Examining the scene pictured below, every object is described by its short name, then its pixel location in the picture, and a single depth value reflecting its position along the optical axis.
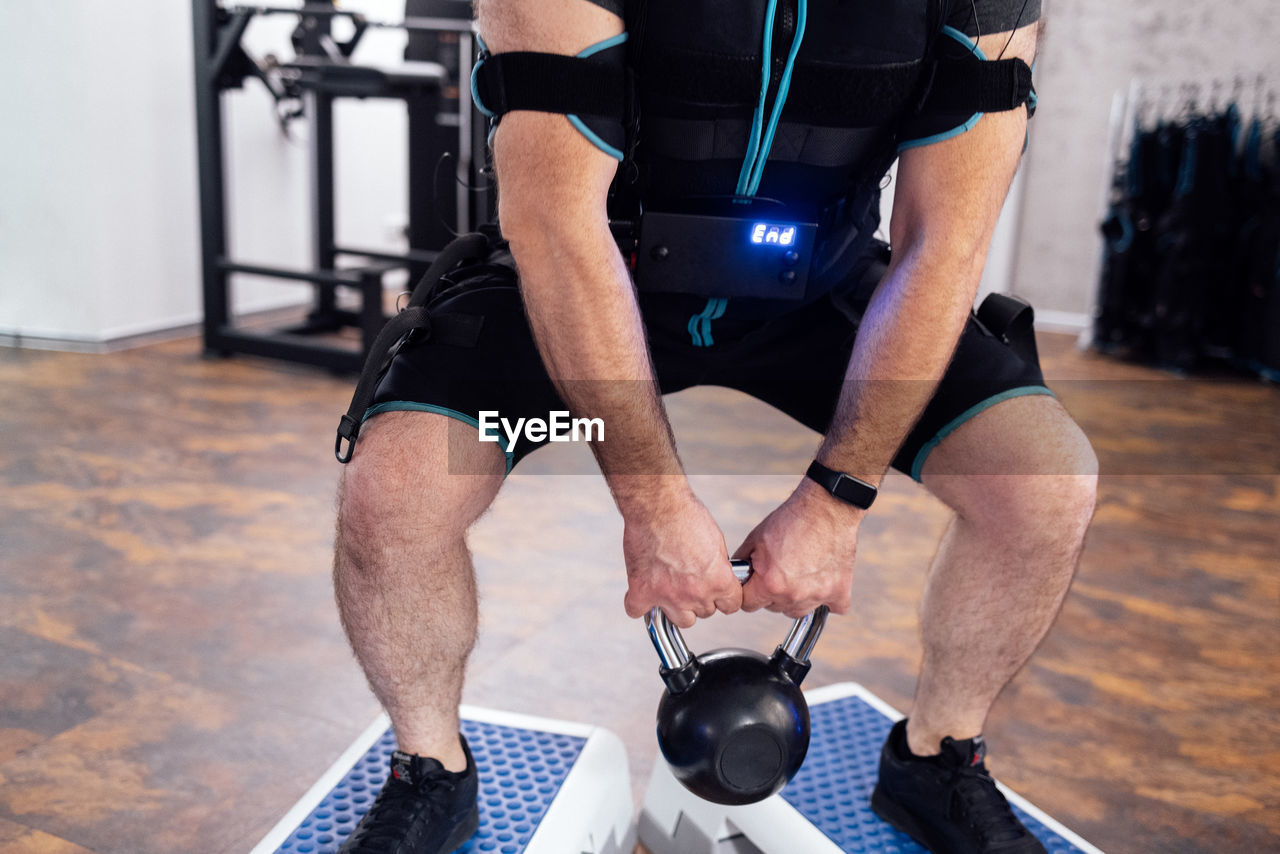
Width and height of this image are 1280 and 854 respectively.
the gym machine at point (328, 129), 3.51
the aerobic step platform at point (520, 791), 1.11
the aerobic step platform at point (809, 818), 1.15
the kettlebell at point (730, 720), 0.94
